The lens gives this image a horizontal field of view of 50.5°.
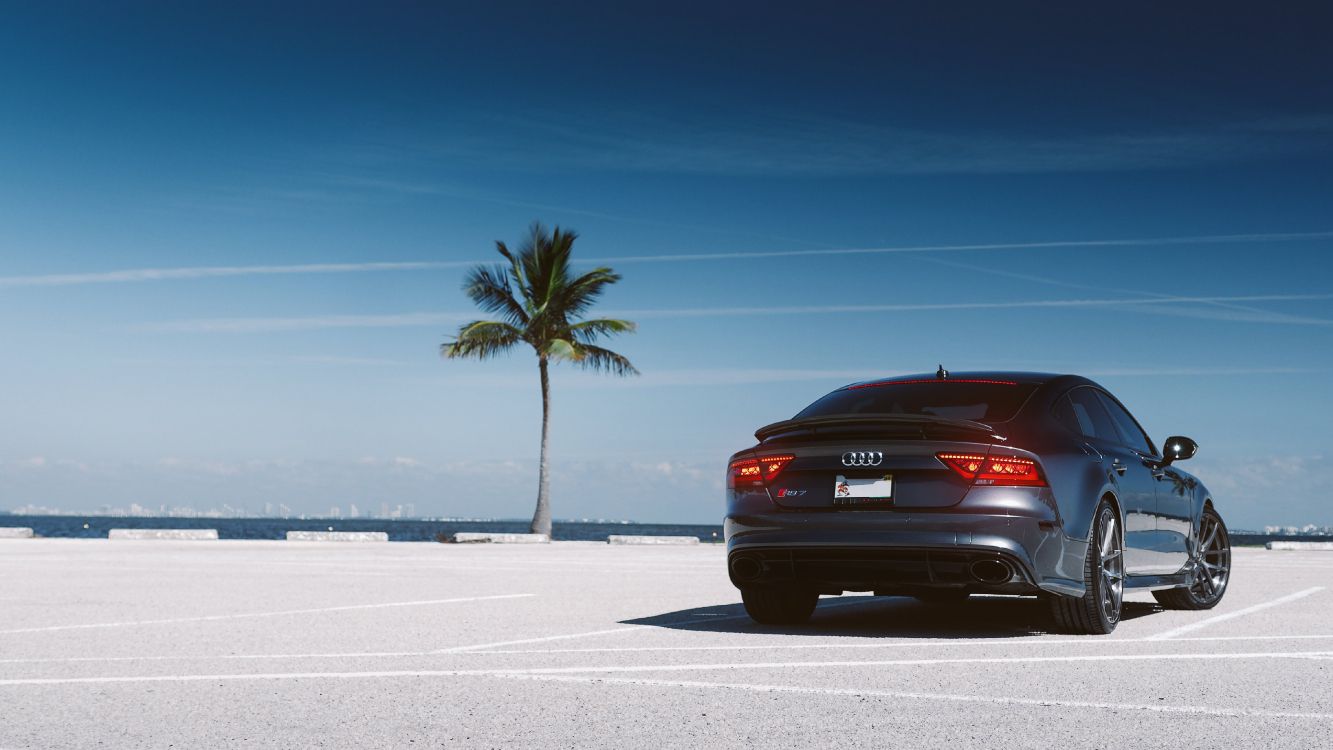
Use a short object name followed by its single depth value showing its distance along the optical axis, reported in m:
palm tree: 34.25
